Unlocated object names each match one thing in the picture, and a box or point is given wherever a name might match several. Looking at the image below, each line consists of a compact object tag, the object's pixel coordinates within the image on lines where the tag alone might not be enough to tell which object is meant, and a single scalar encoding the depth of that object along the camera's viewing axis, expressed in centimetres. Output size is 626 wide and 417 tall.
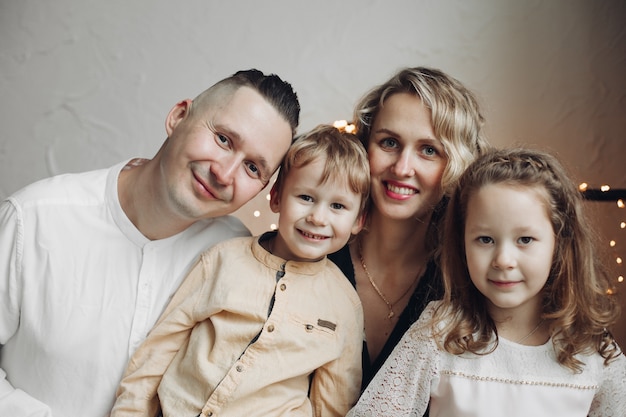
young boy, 151
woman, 172
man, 159
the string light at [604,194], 202
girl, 140
